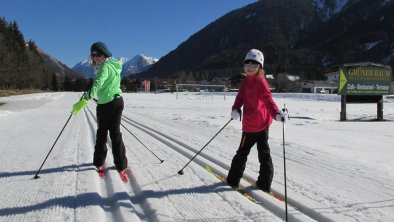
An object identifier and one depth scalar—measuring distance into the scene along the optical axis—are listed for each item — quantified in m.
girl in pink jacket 4.77
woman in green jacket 5.41
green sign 16.97
